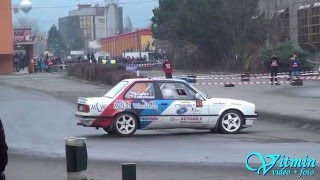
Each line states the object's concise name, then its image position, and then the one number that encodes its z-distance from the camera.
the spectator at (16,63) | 75.09
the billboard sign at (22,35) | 76.12
